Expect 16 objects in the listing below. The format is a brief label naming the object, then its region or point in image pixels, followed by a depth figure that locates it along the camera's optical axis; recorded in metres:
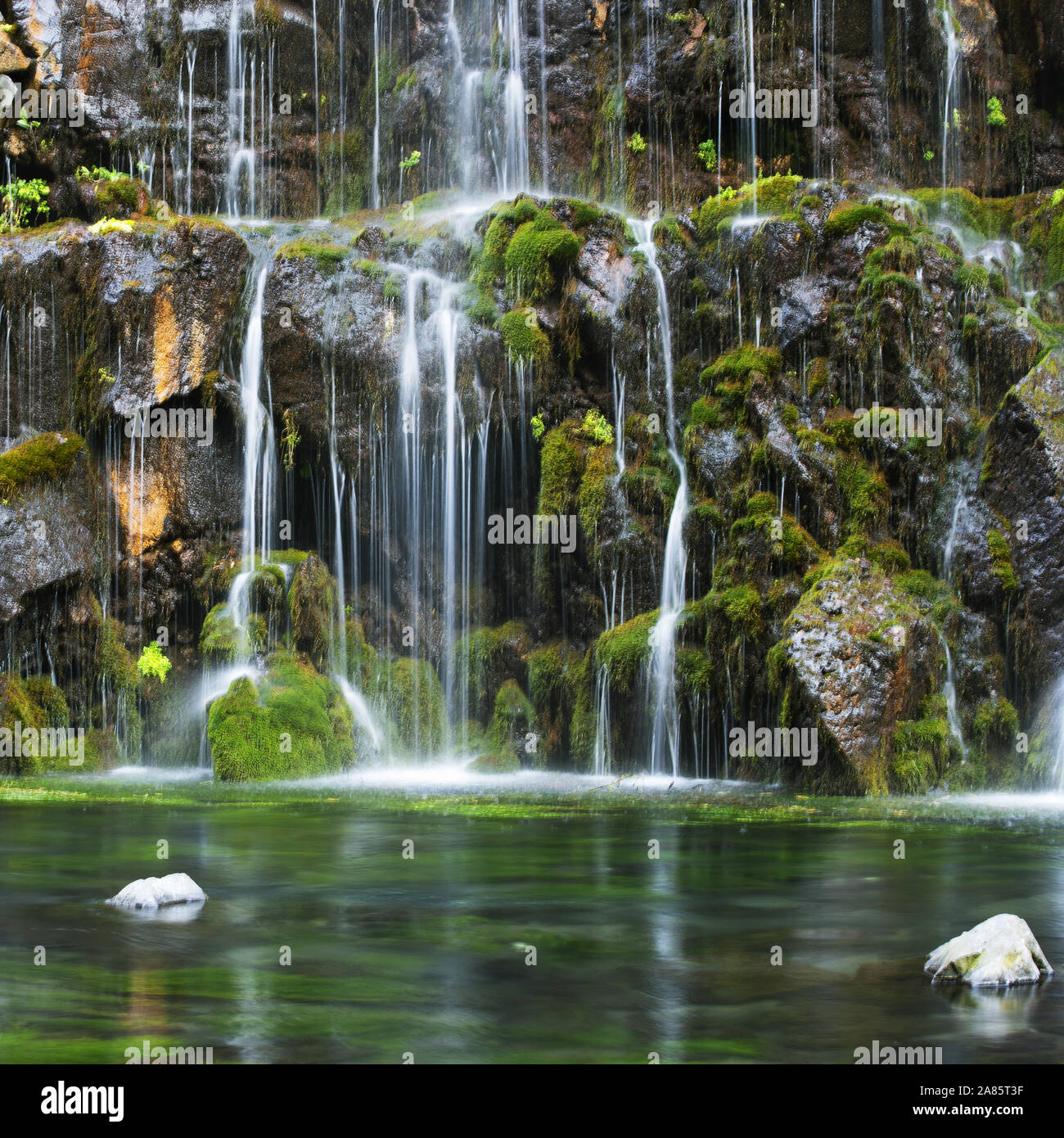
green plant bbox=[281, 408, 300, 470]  25.17
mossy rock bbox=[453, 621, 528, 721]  24.62
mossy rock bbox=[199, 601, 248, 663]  22.28
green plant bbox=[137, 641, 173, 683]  23.70
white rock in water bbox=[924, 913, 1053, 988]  7.61
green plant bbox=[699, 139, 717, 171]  29.97
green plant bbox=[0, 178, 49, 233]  27.72
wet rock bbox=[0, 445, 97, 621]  22.03
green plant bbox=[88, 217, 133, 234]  24.55
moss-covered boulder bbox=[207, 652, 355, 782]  20.67
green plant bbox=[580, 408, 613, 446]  24.02
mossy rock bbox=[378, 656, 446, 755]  24.08
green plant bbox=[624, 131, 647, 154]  30.44
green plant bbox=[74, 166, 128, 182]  27.42
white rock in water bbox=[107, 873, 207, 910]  10.12
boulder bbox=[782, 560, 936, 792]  17.97
